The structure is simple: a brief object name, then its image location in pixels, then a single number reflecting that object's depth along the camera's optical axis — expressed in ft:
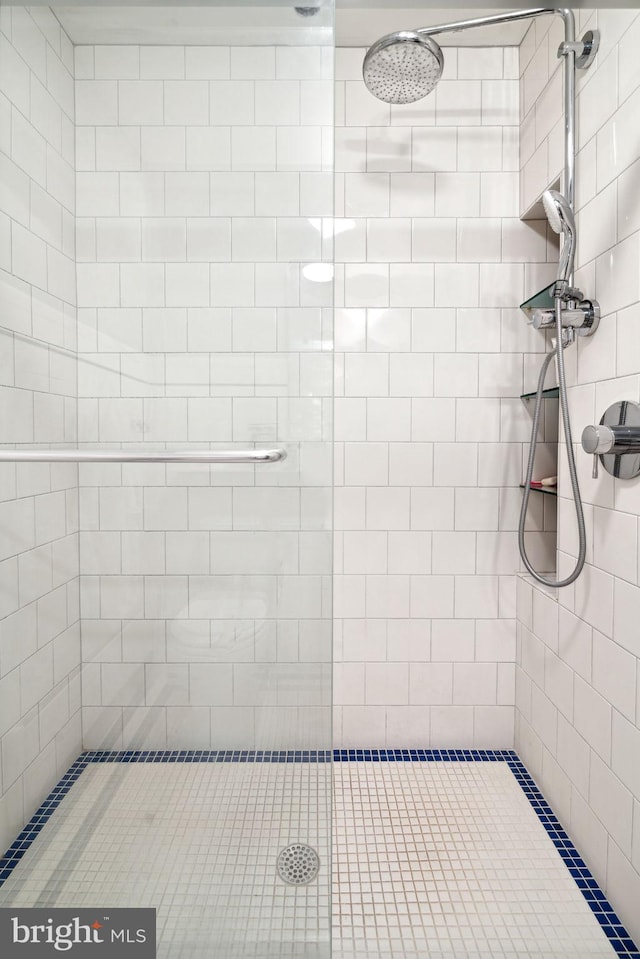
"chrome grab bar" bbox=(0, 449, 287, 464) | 3.20
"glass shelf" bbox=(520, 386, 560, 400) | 5.66
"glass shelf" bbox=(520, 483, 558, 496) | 5.68
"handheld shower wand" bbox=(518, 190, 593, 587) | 4.64
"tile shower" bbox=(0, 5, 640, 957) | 3.14
